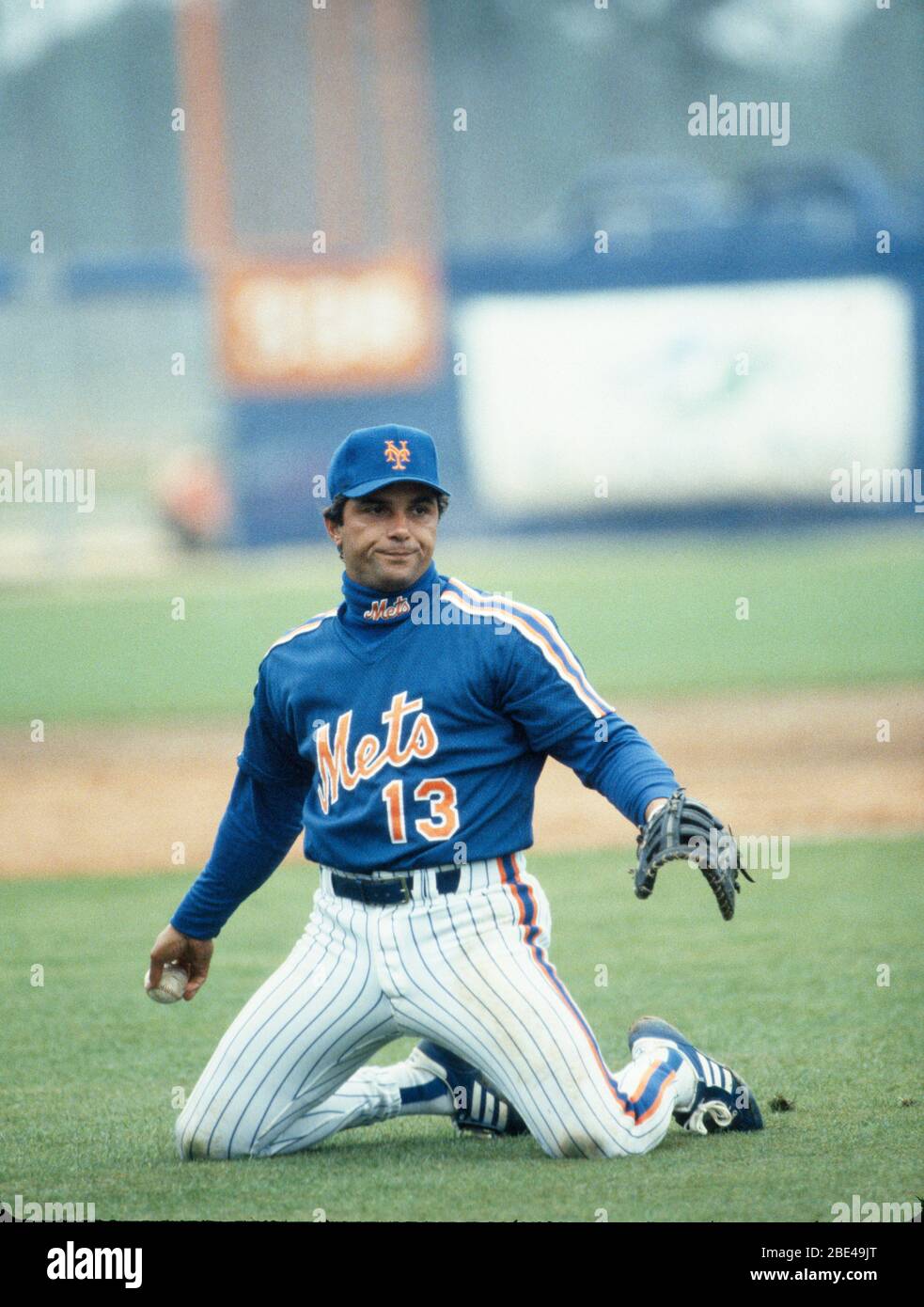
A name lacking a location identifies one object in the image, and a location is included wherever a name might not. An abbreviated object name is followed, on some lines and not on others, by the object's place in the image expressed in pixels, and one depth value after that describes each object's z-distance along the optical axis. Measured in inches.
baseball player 259.4
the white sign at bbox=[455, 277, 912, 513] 1583.4
